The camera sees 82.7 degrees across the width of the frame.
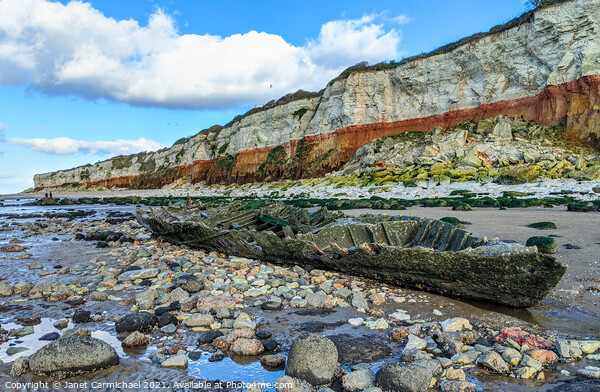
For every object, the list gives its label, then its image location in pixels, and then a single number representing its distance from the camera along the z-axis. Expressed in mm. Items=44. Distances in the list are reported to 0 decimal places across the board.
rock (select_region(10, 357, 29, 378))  2775
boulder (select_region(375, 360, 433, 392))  2347
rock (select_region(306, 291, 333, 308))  4219
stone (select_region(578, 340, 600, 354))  2777
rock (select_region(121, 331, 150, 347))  3302
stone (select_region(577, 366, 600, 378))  2414
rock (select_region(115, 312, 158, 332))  3637
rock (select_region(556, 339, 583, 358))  2715
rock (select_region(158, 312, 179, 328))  3703
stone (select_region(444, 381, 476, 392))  2352
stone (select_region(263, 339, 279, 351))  3176
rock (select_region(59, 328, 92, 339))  3553
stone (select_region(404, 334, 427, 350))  2992
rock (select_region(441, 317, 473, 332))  3314
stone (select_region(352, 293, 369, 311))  4116
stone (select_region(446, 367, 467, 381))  2529
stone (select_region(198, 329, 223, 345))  3322
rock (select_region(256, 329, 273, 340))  3420
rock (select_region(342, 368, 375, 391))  2494
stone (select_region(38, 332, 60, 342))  3523
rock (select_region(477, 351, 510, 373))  2590
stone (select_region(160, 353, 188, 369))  2904
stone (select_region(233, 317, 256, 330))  3621
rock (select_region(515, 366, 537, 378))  2512
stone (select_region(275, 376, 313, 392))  2480
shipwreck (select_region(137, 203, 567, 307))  3516
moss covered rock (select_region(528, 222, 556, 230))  7417
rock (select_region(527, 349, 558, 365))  2674
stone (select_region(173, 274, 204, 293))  4852
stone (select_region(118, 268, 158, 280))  5715
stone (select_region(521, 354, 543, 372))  2566
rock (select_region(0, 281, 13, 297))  4945
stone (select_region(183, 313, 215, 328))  3691
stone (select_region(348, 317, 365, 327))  3660
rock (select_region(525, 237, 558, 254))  5565
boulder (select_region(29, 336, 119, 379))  2766
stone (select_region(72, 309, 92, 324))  3991
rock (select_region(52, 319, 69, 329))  3826
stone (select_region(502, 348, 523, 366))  2668
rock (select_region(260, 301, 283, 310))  4152
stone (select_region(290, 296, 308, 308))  4246
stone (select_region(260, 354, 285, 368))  2905
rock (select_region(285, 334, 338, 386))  2592
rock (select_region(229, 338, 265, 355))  3109
